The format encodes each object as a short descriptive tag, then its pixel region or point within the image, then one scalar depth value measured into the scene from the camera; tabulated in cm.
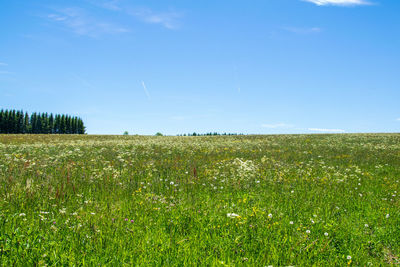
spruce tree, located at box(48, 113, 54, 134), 11919
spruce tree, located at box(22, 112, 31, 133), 11506
